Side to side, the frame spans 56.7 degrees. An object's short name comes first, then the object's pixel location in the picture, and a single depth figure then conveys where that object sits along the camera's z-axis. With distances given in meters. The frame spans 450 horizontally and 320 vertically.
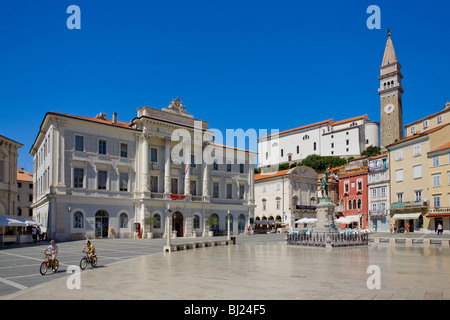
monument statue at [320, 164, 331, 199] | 34.47
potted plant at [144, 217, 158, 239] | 48.28
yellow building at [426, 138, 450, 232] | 50.53
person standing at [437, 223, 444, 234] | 47.72
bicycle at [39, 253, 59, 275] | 16.54
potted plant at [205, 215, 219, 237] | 54.63
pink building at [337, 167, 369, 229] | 67.69
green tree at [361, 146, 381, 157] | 111.62
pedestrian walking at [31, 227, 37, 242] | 38.74
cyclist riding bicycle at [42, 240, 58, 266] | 17.12
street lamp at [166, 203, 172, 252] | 27.00
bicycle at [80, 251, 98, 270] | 18.06
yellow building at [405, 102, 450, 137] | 68.43
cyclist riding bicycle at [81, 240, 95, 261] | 18.36
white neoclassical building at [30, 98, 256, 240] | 44.03
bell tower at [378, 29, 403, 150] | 122.00
